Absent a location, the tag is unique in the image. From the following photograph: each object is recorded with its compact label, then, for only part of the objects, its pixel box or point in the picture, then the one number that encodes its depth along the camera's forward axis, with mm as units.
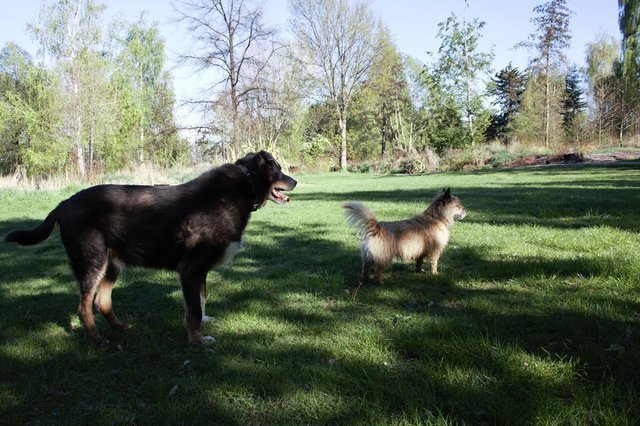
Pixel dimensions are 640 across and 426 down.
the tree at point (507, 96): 45781
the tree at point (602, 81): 39312
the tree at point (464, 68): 29406
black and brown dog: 3811
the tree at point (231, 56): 24406
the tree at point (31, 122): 31094
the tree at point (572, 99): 48094
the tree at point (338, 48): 41438
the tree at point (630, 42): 23312
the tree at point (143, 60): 44812
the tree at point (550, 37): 37281
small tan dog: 4938
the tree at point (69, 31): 33750
